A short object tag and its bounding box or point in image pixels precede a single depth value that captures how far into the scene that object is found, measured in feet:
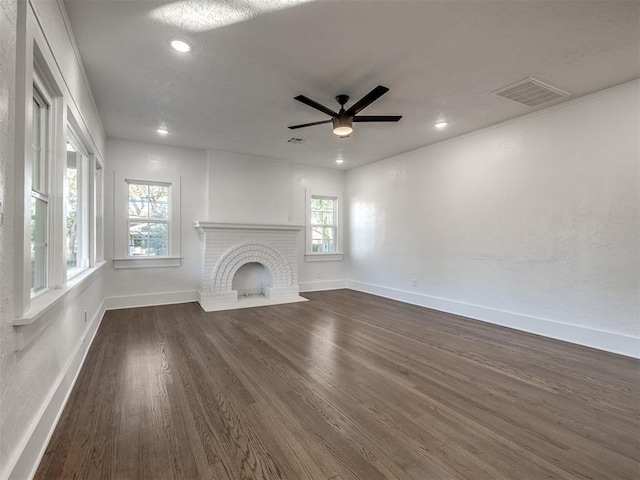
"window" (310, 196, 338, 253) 22.62
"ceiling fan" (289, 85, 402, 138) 9.78
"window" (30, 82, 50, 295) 6.24
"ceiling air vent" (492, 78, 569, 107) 10.03
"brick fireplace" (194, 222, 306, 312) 17.34
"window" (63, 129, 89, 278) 9.64
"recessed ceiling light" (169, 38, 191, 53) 8.00
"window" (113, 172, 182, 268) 16.28
